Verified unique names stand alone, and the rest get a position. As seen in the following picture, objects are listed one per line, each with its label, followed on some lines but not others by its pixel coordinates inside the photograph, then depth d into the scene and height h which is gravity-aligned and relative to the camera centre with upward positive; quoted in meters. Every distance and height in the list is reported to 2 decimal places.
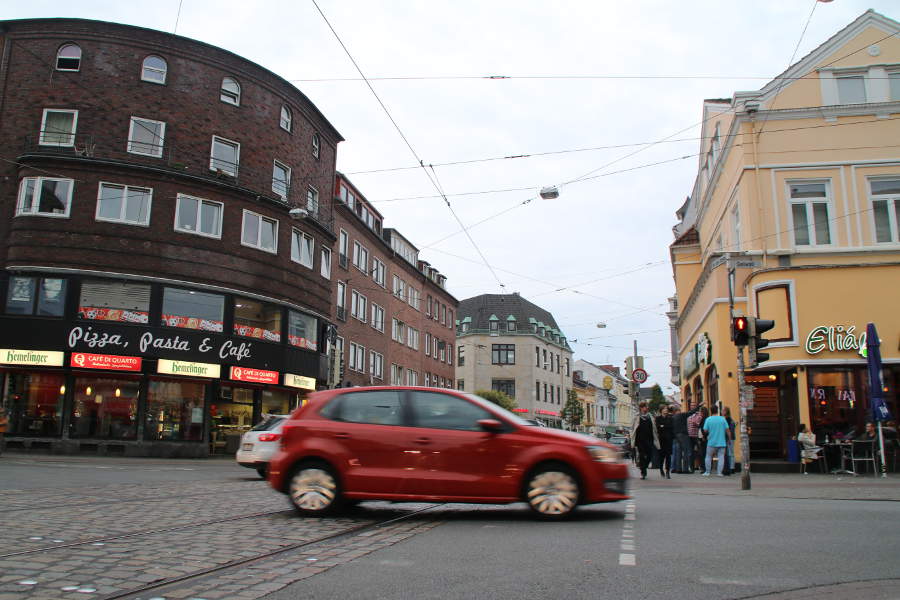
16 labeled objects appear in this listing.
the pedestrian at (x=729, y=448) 19.20 +0.08
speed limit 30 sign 27.34 +2.58
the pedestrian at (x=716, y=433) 18.84 +0.43
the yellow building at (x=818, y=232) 20.41 +5.95
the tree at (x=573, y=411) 80.25 +3.89
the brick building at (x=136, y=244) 26.08 +7.00
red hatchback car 8.80 -0.11
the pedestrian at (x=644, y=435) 17.05 +0.31
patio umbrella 17.84 +1.64
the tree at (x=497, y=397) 55.31 +3.70
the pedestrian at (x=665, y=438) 17.56 +0.28
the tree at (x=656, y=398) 103.29 +7.43
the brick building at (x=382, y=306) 41.62 +8.85
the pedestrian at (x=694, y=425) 20.64 +0.67
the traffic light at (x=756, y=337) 13.98 +2.03
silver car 16.95 -0.06
